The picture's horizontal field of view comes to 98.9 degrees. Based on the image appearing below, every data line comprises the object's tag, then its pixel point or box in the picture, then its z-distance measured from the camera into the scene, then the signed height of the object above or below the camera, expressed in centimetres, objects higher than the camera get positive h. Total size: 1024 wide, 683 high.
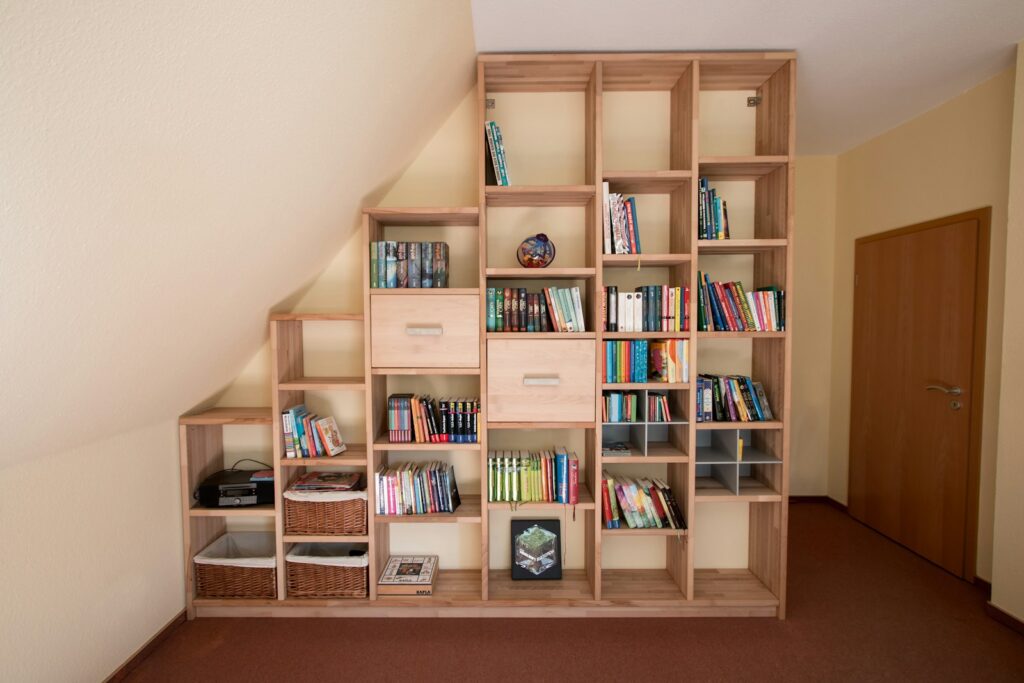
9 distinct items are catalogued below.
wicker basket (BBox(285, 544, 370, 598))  214 -123
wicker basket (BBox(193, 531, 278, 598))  214 -124
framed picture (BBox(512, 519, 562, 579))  229 -117
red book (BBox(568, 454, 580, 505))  211 -73
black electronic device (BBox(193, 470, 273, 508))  212 -82
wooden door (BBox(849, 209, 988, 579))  239 -35
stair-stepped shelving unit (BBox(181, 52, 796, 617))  205 -15
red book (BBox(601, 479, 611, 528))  214 -88
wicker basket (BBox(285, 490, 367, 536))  213 -93
